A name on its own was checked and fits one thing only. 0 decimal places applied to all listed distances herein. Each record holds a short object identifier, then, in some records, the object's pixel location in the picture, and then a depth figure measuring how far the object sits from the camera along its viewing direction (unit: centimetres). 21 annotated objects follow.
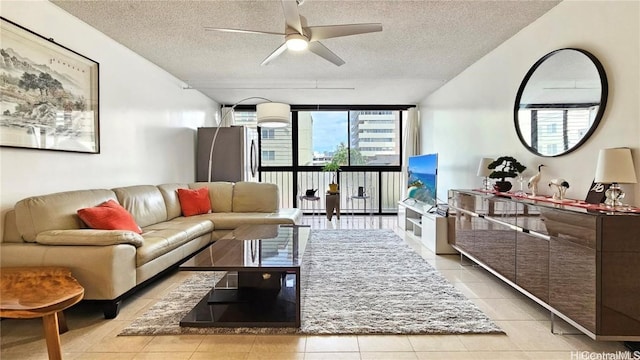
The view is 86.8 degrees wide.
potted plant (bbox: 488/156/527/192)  319
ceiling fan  258
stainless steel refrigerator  597
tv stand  414
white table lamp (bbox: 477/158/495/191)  361
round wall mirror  243
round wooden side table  177
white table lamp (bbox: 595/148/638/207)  200
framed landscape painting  247
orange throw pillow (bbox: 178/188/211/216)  449
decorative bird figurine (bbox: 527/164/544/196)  282
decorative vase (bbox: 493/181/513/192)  328
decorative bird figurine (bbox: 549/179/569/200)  247
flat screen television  485
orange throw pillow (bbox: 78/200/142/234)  275
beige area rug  221
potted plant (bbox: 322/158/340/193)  668
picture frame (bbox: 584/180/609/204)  226
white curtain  707
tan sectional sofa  232
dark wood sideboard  181
